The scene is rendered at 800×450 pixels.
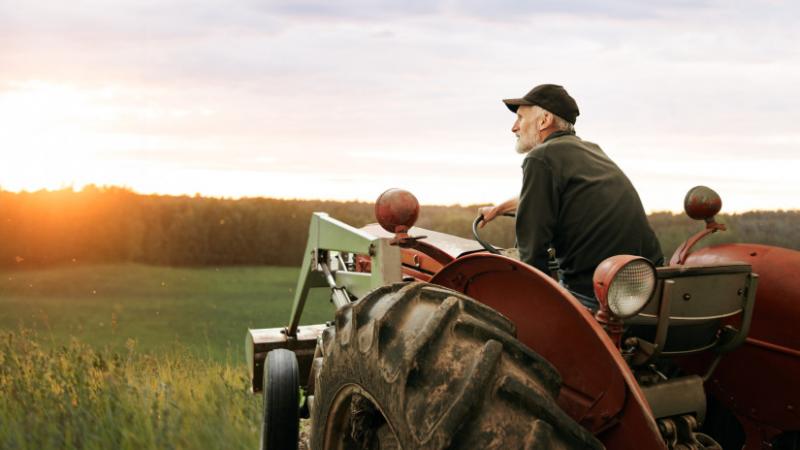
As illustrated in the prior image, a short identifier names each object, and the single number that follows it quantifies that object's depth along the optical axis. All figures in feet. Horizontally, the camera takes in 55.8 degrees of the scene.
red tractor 6.25
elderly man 9.62
